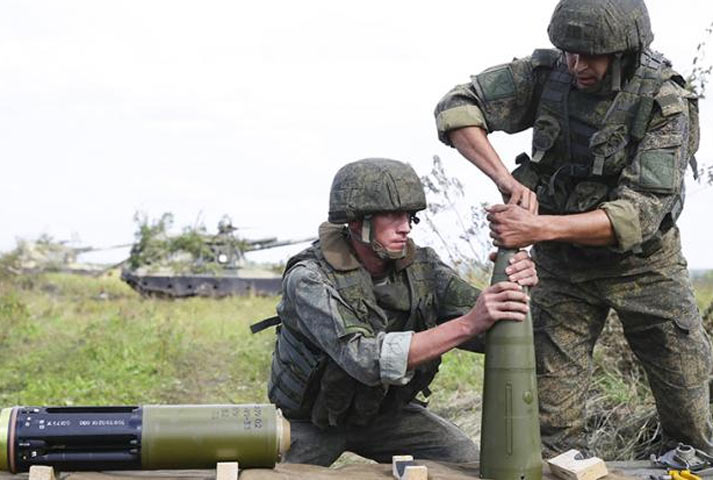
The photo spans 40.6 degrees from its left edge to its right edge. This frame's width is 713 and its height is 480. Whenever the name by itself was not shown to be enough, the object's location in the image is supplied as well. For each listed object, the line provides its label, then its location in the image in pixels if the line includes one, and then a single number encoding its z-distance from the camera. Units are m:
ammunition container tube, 3.14
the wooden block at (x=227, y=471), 3.10
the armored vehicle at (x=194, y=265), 23.09
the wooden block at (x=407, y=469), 3.15
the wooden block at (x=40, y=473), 3.06
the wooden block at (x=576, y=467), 3.21
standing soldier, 3.65
